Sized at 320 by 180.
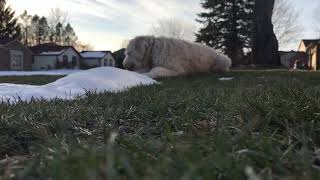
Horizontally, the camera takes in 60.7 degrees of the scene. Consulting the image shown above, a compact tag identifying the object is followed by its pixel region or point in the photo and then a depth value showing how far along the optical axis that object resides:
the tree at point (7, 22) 39.45
